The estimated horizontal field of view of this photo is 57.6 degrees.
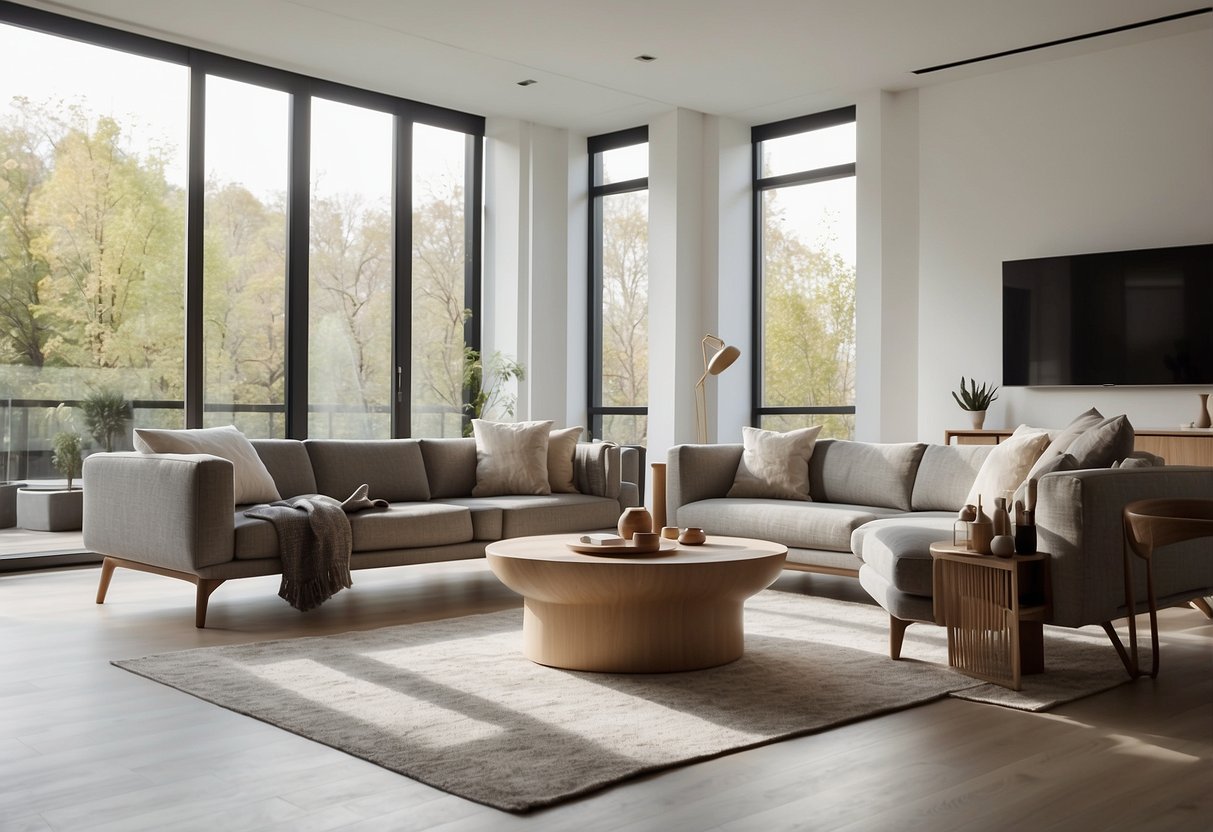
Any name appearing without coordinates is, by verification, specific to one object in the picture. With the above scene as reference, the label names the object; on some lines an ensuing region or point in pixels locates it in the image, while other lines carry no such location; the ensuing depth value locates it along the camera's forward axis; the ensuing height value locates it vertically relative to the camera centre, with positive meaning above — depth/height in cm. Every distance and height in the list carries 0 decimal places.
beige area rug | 258 -78
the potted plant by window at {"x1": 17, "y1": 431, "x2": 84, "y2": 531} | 603 -42
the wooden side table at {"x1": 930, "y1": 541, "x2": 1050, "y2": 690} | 330 -57
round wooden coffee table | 345 -58
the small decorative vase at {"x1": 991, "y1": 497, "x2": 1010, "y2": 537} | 339 -30
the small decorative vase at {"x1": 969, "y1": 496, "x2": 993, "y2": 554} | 338 -34
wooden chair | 316 -29
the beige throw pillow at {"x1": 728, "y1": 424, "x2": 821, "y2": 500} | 563 -21
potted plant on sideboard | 698 +16
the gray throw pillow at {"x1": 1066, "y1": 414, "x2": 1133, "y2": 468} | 381 -8
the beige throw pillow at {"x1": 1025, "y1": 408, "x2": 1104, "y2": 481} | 390 -5
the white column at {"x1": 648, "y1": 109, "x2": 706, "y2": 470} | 825 +113
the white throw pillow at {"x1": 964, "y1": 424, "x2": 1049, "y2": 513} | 443 -16
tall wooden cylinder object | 637 -42
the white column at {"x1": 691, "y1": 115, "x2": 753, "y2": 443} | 836 +126
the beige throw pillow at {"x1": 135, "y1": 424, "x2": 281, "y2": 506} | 464 -10
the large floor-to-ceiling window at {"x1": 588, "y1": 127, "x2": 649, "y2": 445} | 881 +112
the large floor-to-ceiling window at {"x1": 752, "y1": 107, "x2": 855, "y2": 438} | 813 +116
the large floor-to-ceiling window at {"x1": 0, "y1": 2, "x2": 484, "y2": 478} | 604 +114
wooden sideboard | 582 -11
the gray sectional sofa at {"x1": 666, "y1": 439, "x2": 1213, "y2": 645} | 336 -39
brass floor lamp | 617 +32
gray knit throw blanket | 439 -50
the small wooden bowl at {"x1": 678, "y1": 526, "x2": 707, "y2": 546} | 400 -41
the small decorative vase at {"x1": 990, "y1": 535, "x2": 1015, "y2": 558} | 333 -37
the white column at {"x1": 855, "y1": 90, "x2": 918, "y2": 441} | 754 +106
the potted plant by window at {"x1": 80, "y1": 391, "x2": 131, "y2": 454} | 622 +6
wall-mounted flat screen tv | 630 +63
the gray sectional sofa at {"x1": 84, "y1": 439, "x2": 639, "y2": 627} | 418 -37
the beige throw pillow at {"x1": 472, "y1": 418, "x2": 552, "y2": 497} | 579 -18
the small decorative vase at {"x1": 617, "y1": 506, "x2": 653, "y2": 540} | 387 -34
